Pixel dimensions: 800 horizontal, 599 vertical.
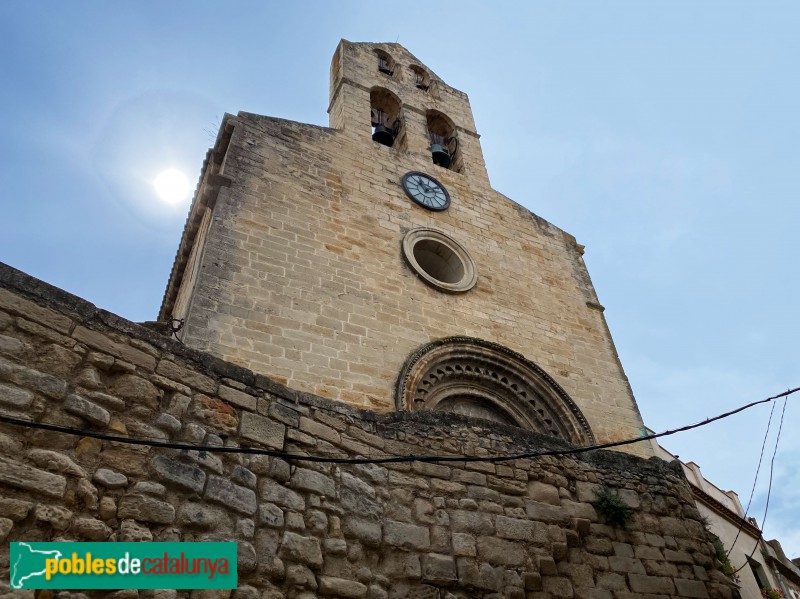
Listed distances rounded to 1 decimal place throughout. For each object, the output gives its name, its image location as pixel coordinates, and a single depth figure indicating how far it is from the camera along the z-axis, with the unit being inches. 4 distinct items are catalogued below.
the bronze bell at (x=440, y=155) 459.8
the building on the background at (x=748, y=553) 421.1
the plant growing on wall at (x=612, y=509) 182.9
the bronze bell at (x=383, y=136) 460.1
